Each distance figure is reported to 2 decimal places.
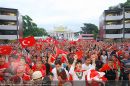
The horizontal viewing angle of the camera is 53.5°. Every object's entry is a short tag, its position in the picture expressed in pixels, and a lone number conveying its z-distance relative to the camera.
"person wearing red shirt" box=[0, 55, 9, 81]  3.48
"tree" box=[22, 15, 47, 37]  44.38
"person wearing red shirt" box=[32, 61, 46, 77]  3.72
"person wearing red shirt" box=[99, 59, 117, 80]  4.19
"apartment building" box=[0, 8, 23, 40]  30.96
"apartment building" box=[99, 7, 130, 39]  32.59
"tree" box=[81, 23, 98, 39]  54.90
